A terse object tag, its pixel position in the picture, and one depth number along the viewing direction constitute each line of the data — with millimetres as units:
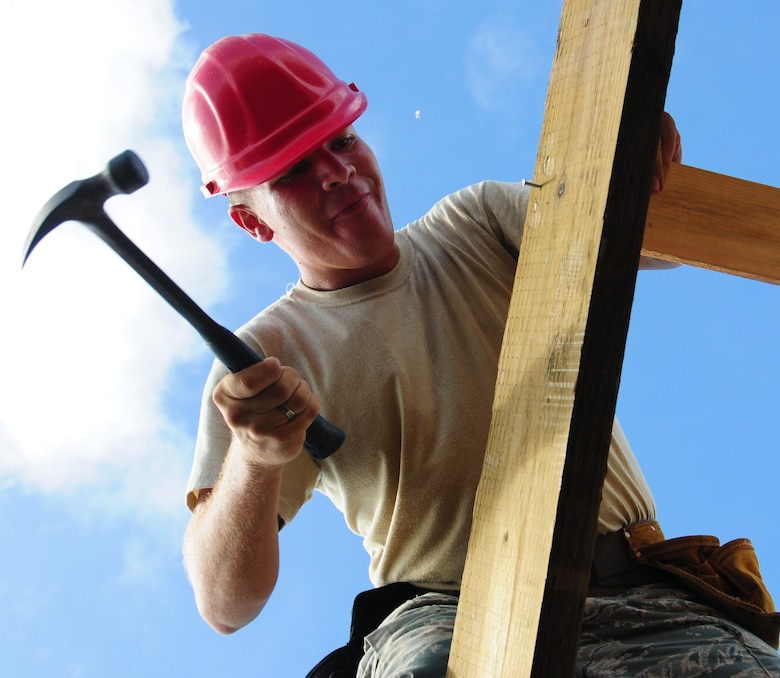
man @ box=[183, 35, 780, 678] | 1427
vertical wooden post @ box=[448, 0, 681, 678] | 965
